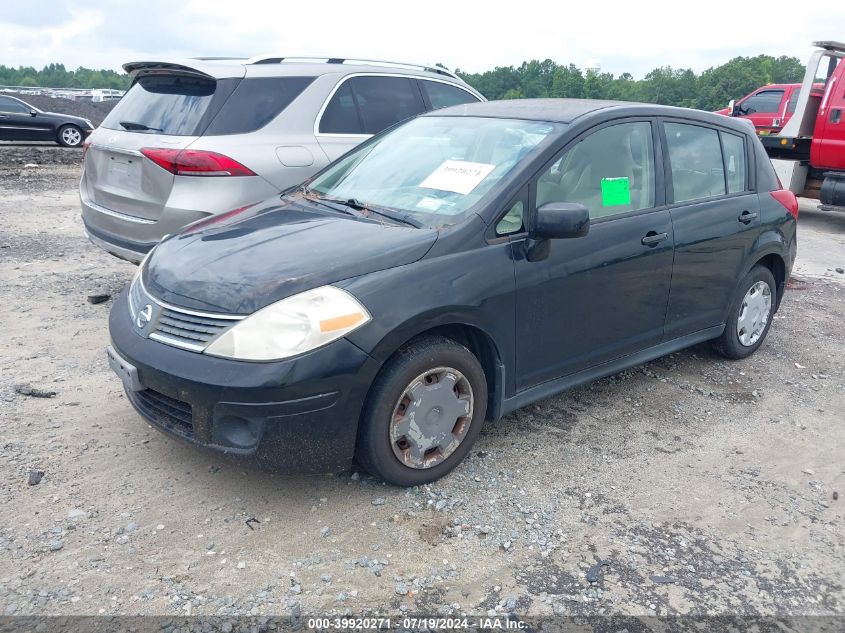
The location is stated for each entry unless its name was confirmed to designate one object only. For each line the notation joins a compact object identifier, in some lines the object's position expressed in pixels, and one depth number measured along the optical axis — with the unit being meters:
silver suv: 4.98
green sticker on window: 3.99
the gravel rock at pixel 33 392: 4.12
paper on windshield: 3.65
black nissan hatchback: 2.94
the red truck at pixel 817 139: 10.86
